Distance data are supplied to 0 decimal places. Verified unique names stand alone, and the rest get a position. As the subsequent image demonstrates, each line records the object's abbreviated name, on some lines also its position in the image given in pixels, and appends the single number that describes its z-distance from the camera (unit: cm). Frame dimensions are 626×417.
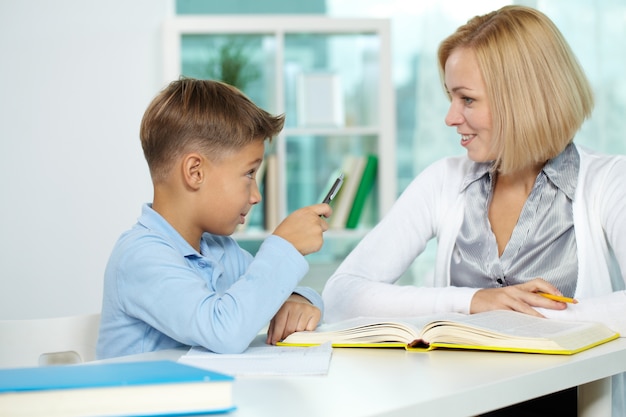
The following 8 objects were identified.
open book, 145
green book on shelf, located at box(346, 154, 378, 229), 326
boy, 148
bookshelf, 322
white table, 122
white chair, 163
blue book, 114
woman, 183
